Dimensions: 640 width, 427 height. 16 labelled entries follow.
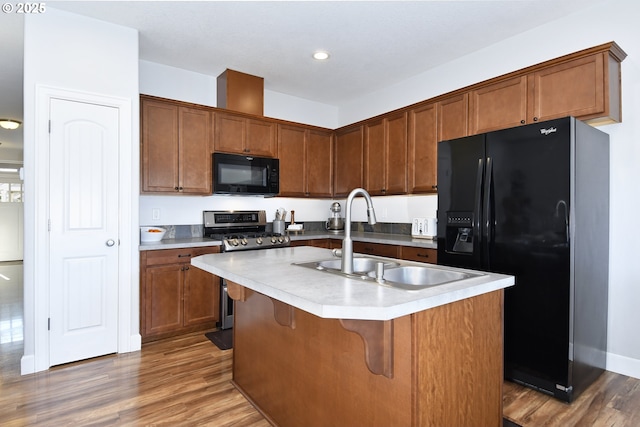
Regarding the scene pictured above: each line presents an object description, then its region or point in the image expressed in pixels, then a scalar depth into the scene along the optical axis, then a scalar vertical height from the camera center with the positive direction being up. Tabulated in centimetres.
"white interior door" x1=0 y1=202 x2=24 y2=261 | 785 -51
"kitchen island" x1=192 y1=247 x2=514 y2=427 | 124 -58
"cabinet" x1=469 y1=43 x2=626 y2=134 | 238 +91
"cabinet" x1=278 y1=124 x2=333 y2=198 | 438 +65
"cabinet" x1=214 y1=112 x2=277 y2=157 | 383 +86
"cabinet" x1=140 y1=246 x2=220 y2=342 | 312 -79
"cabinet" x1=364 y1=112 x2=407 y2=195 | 384 +65
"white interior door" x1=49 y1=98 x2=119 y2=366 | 266 -16
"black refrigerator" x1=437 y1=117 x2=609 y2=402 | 214 -17
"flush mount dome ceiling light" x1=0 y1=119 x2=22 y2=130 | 533 +132
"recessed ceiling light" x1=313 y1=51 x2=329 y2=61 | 340 +153
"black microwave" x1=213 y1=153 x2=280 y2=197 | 374 +40
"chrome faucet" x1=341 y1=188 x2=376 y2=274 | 156 -14
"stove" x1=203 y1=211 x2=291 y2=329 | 351 -27
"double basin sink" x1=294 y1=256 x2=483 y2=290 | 162 -30
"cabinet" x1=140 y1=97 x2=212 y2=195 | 336 +63
